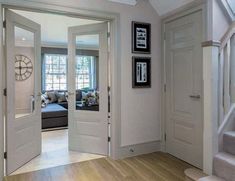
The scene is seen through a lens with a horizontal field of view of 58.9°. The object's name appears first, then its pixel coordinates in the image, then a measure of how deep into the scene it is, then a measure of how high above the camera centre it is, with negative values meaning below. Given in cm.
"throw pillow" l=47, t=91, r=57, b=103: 674 -40
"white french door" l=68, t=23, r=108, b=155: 329 -10
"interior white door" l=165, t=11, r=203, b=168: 283 -7
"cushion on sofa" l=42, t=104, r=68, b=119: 495 -66
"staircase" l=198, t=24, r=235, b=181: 220 -30
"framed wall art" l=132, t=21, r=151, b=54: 323 +74
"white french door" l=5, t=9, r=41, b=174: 268 -8
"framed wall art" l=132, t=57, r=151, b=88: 325 +19
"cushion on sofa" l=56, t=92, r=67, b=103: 679 -41
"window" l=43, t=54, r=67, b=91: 743 +46
